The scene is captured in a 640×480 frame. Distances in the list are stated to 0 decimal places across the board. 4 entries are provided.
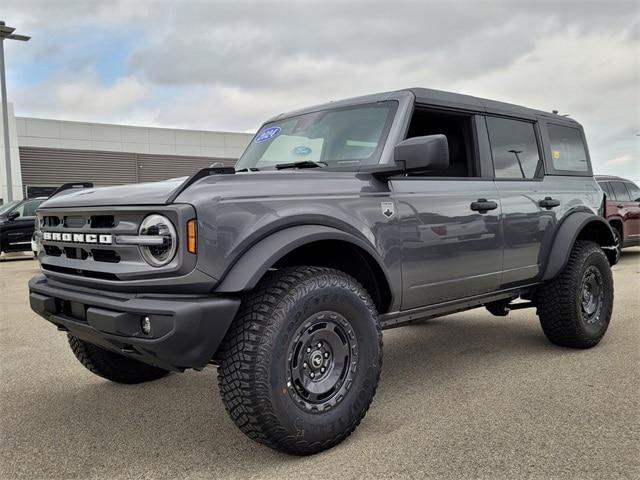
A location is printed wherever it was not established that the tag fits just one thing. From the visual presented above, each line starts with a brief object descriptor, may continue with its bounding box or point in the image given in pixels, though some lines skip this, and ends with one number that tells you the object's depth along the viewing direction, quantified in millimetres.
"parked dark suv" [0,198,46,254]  13234
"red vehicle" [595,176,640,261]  10766
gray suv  2484
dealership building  24062
